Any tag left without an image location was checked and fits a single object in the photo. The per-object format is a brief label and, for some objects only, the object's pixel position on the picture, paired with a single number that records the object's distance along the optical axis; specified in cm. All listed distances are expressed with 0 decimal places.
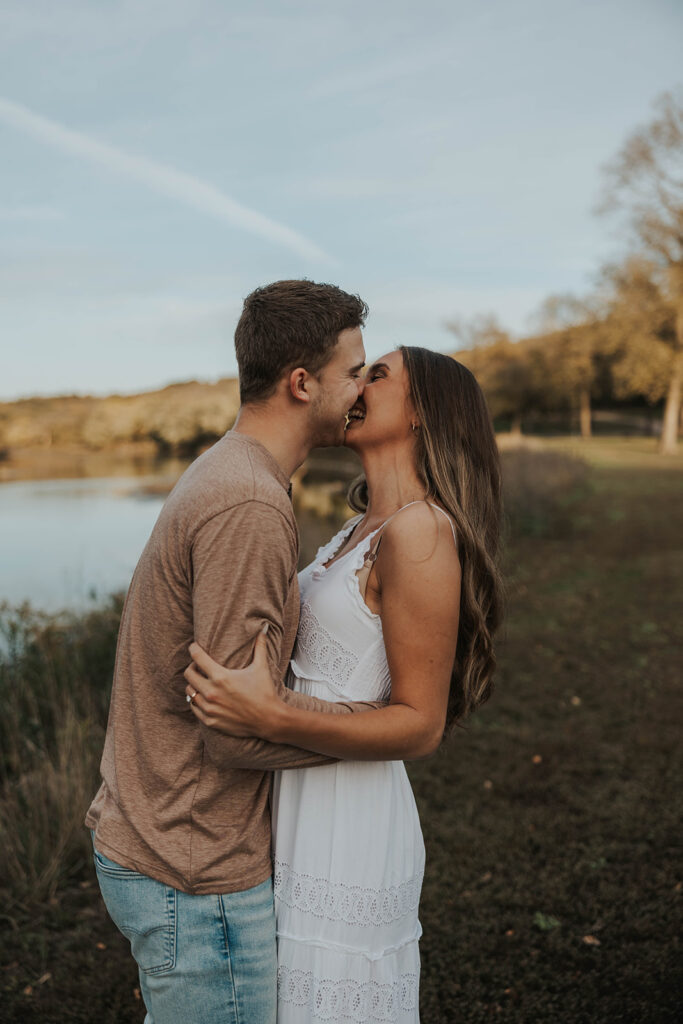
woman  194
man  169
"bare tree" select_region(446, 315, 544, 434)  5018
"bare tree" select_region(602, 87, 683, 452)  3312
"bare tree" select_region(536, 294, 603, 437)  4627
